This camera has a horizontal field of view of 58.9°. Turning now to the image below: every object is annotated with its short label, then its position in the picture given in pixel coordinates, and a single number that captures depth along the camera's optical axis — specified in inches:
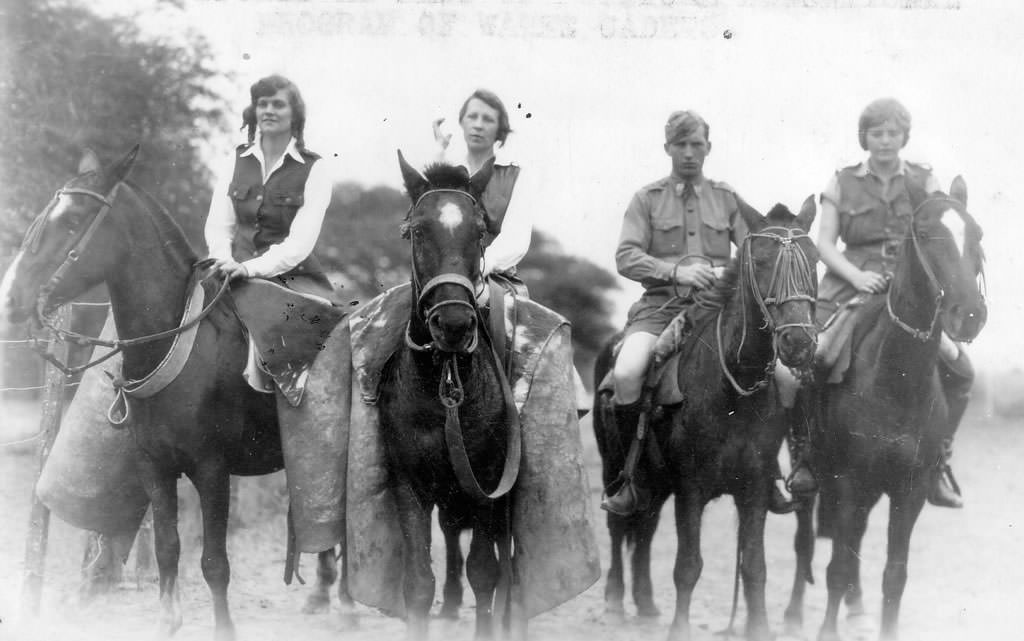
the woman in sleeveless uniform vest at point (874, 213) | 236.1
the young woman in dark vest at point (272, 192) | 219.0
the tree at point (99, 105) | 331.9
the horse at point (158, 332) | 184.1
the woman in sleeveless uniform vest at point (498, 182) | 207.0
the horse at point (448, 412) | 161.2
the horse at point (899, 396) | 196.2
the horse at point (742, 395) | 188.2
